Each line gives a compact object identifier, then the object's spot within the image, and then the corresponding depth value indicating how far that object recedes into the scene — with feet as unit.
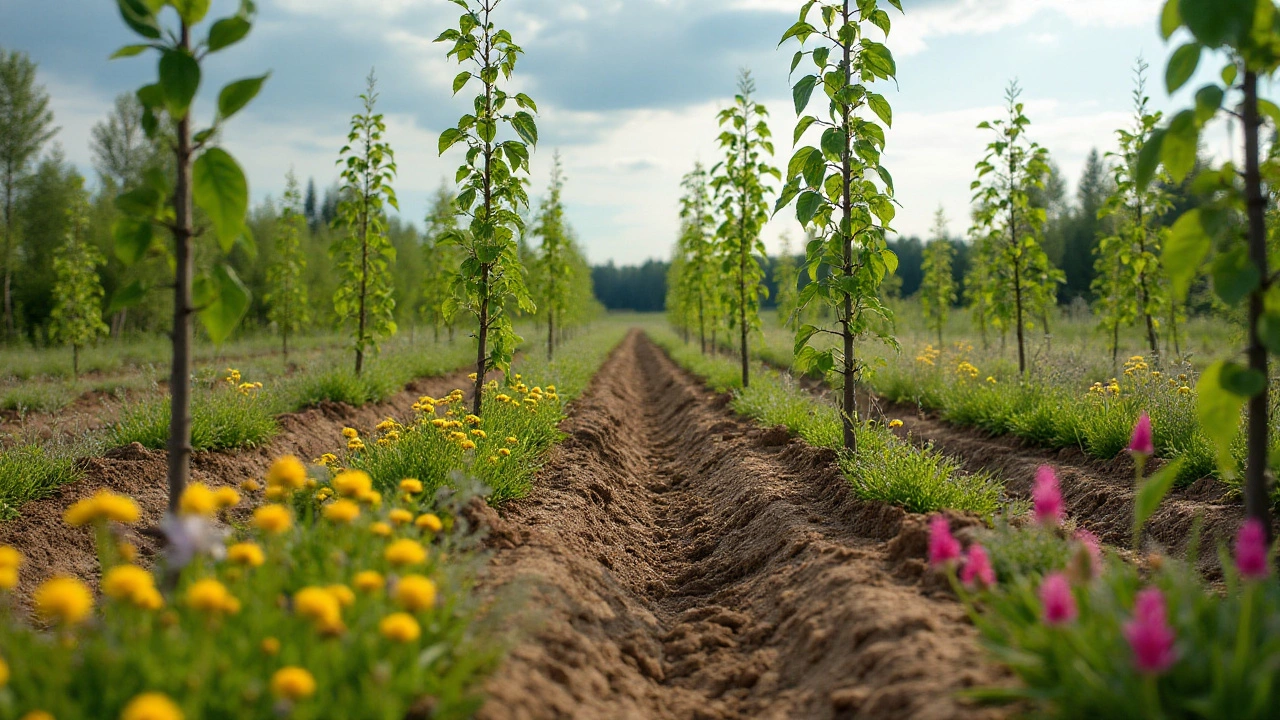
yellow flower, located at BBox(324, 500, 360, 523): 7.83
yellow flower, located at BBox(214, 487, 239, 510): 8.13
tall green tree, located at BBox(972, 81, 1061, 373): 32.58
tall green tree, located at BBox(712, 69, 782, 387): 34.19
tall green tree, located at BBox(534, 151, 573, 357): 53.26
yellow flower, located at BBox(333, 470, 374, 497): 8.34
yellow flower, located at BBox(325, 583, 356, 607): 6.95
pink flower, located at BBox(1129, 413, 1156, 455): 8.98
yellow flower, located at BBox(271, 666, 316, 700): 5.44
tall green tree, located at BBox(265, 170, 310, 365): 53.83
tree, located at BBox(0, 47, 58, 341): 76.13
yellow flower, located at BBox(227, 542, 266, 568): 7.20
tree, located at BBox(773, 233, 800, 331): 73.41
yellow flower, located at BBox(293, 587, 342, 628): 6.04
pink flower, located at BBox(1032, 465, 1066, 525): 7.61
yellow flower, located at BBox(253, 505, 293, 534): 7.06
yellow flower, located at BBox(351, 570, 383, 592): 6.86
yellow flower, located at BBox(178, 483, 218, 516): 7.02
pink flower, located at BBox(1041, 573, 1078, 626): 6.06
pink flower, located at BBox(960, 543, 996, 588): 7.79
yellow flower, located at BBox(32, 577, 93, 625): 5.59
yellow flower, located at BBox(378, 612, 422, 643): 6.18
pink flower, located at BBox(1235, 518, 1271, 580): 6.26
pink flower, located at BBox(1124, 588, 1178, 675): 5.35
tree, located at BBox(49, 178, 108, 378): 50.03
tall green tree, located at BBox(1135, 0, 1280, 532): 8.48
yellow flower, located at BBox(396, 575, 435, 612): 6.54
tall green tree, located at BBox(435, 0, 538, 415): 20.08
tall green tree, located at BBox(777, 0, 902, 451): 17.72
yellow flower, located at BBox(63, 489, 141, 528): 6.84
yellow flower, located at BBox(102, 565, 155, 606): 5.96
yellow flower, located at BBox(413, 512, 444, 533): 8.95
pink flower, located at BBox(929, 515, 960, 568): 7.90
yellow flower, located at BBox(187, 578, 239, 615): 5.91
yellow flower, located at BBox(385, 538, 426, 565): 7.20
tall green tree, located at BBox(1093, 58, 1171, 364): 33.50
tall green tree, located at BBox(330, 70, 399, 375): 34.71
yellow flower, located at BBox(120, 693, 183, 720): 4.90
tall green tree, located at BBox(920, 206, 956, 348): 70.18
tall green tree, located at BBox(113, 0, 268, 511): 8.96
